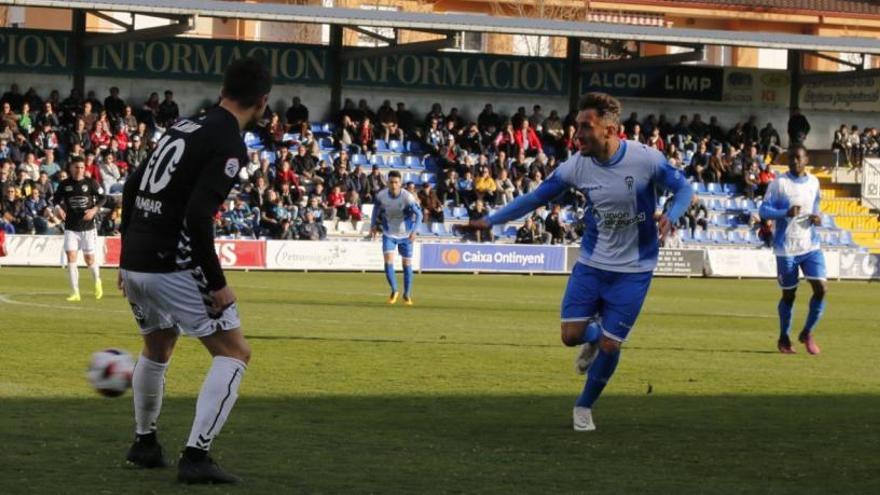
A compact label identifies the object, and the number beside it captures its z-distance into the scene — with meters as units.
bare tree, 65.56
